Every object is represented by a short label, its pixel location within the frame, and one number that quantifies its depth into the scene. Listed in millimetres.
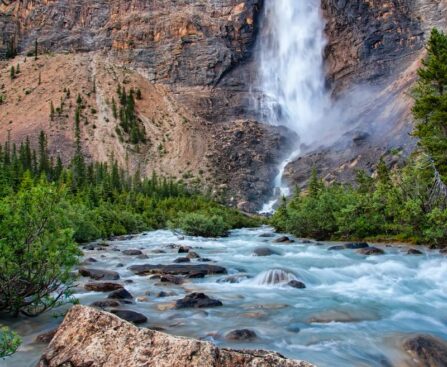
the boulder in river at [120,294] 12336
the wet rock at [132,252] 23498
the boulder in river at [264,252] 22812
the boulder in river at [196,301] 11492
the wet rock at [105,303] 10969
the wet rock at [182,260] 20109
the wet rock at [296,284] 14612
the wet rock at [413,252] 20484
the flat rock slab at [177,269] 17031
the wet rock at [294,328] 9827
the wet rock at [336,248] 23547
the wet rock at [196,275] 16078
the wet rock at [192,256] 21589
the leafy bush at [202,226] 41312
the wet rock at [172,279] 15105
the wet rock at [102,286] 13367
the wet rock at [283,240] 29956
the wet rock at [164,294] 12846
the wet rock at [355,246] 23292
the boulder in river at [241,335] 9016
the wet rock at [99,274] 15633
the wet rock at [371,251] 21125
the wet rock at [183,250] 25162
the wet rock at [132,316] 9836
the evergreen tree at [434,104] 25578
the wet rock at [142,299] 12249
